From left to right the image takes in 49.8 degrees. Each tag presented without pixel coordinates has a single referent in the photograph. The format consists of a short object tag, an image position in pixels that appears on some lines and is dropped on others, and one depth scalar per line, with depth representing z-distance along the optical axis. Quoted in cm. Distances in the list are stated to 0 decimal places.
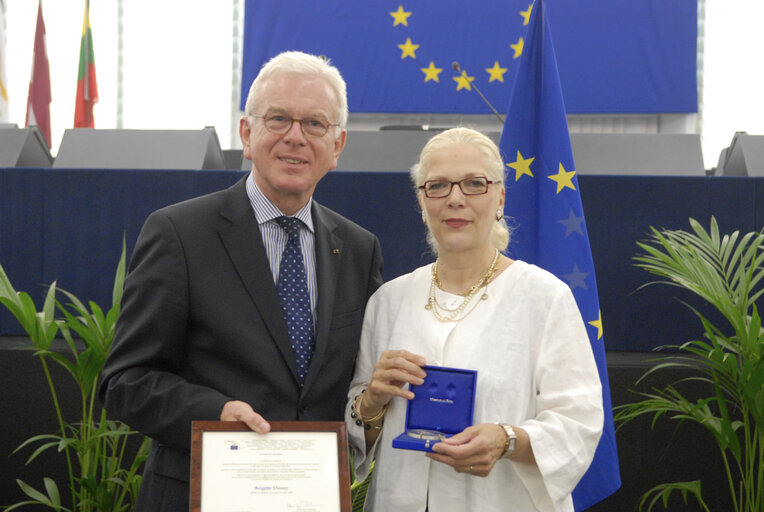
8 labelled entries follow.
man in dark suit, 166
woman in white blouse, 165
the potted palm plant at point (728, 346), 274
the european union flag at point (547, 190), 264
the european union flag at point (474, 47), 768
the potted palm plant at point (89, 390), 291
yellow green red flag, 765
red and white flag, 769
